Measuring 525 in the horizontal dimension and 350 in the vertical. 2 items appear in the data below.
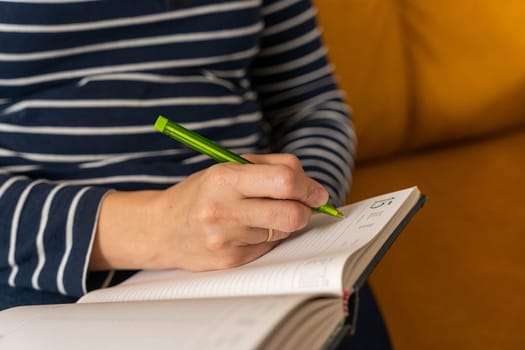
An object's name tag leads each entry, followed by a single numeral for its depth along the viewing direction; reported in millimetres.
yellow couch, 1166
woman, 811
